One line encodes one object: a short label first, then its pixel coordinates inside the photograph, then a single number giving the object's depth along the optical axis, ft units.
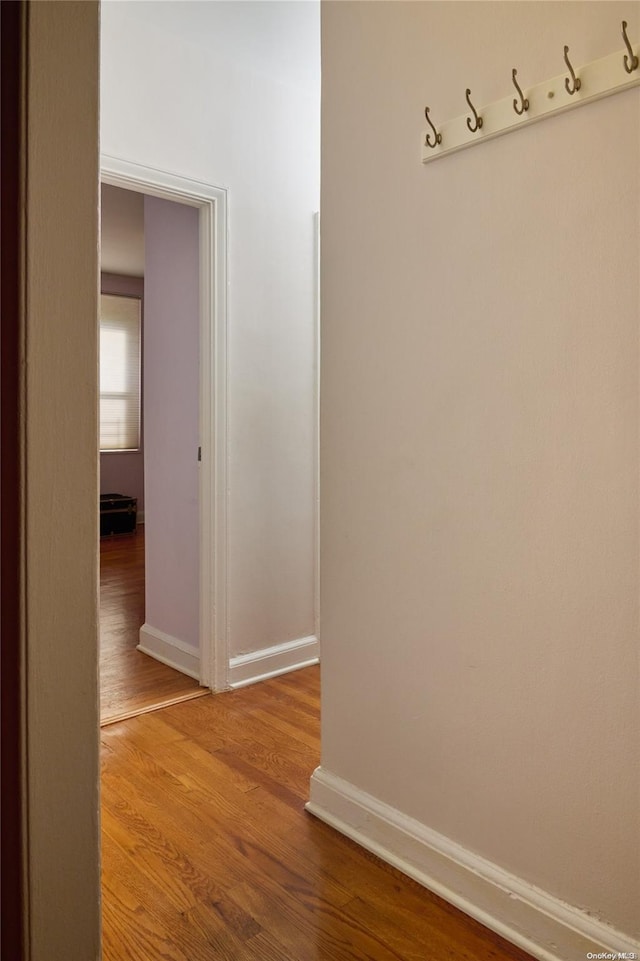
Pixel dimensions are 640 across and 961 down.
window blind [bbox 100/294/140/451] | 23.00
